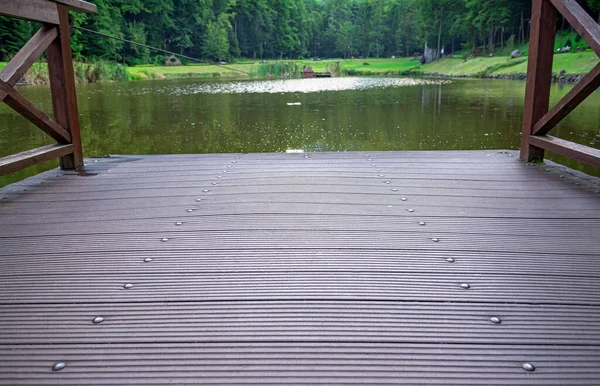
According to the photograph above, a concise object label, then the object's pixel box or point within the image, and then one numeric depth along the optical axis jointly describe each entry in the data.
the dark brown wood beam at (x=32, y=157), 2.92
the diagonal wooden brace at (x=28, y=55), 2.89
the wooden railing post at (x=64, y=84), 3.34
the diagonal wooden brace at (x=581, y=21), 2.80
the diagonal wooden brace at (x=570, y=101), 2.88
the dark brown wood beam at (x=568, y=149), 2.84
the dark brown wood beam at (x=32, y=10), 2.73
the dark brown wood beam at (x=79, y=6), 3.28
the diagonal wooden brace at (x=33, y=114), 2.86
